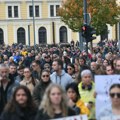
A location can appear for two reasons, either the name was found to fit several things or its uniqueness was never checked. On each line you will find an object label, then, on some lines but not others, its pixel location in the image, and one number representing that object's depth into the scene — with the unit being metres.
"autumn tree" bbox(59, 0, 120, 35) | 48.09
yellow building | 77.81
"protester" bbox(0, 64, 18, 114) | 10.12
